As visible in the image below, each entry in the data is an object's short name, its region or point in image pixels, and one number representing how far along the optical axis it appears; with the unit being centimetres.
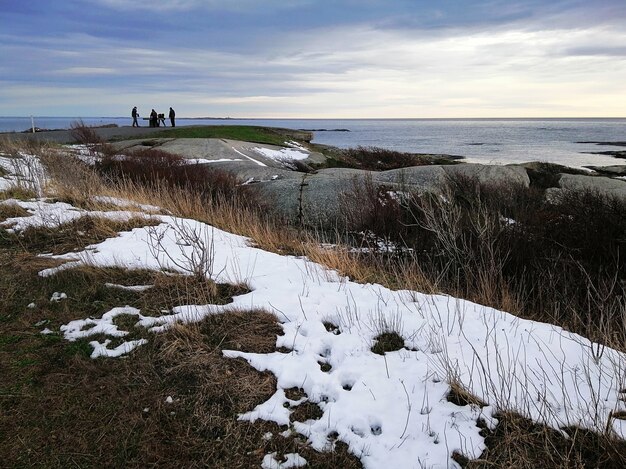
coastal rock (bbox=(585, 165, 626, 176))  2811
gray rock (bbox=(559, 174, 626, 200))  1114
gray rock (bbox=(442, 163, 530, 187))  1381
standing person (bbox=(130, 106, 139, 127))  3734
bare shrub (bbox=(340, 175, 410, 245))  1000
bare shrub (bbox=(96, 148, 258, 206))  1286
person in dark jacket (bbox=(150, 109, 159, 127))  3672
